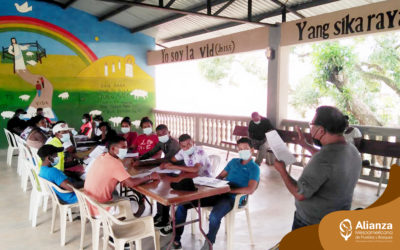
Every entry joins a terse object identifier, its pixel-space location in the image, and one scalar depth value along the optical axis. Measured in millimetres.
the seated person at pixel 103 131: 5891
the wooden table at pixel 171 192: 2629
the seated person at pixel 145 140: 5301
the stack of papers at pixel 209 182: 2986
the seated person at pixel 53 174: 3387
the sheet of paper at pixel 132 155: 4573
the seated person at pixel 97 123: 6456
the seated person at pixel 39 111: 7916
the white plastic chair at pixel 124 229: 2584
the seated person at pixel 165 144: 4367
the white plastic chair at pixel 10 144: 6787
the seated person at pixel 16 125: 6844
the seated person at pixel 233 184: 3062
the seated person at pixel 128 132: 5787
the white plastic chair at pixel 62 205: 3355
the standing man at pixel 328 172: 1810
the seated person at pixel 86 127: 7132
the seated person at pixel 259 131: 6457
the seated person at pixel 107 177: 2969
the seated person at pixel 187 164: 3566
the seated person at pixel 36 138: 4727
